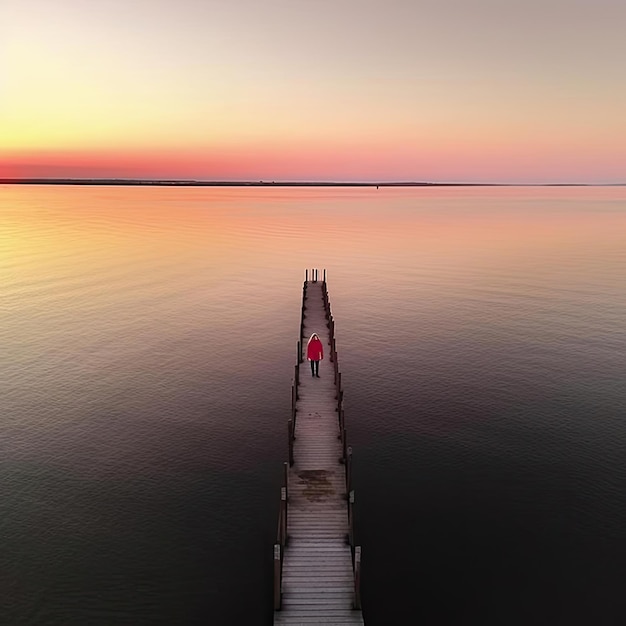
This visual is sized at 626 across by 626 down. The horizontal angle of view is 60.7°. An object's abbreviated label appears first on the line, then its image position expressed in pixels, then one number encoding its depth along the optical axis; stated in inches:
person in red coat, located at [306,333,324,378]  1011.9
